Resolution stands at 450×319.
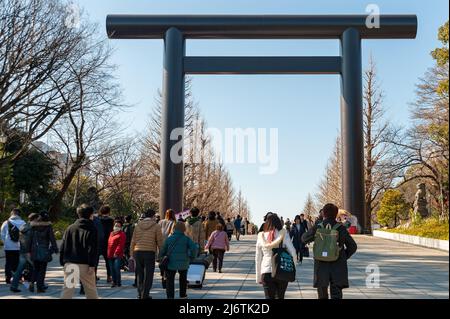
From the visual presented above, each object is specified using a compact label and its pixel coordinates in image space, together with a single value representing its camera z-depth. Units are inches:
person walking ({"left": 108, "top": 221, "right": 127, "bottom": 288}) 360.8
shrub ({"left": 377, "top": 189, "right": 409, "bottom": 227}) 1409.9
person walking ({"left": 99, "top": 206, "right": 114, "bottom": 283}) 374.0
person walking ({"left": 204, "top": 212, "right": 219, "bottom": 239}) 476.8
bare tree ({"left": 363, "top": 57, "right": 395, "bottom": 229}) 1226.0
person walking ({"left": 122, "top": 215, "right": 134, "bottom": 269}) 415.8
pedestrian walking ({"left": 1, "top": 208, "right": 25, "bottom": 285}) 366.3
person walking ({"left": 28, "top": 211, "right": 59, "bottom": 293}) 338.6
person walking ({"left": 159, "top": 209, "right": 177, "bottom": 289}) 366.0
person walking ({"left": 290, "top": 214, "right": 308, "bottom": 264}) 536.4
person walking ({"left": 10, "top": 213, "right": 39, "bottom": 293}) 344.1
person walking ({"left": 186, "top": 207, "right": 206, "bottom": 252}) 400.2
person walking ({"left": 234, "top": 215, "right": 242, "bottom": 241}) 1004.6
